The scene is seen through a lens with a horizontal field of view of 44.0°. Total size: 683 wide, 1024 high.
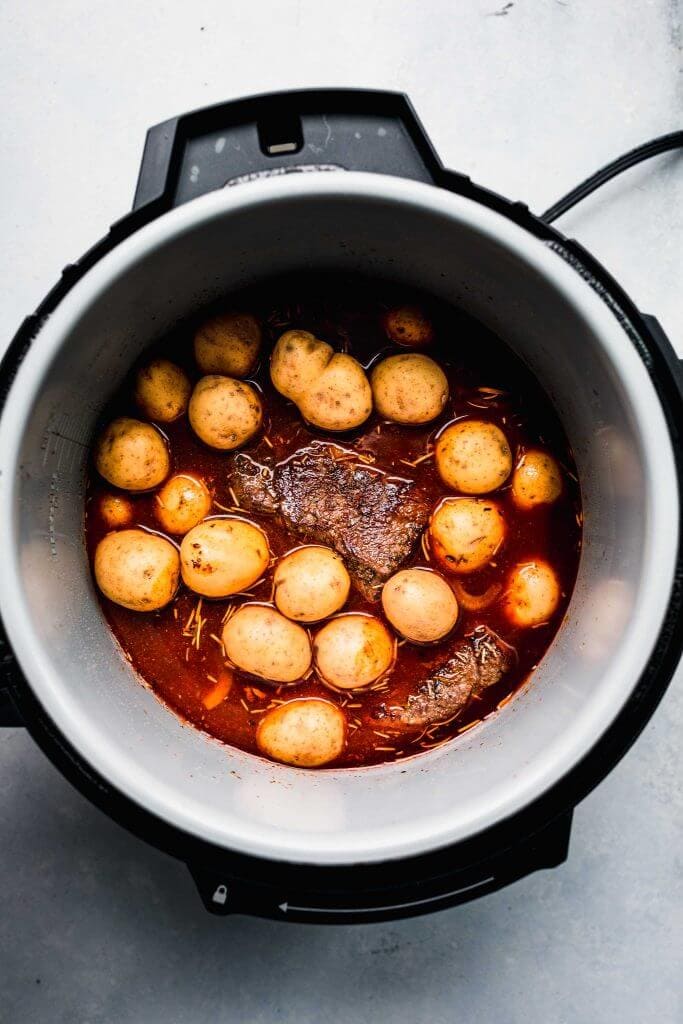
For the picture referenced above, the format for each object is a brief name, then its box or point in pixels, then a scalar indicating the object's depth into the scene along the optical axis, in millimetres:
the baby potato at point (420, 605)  880
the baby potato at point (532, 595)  899
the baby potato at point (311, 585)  880
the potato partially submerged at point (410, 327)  896
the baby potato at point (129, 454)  878
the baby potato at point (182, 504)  905
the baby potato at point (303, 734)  882
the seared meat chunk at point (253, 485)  919
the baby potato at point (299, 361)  870
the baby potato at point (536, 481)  898
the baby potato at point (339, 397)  868
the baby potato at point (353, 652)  882
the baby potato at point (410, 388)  873
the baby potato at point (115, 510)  911
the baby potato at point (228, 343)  886
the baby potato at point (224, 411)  874
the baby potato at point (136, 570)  875
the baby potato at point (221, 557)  869
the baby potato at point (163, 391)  884
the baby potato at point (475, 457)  877
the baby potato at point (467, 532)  886
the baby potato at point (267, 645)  877
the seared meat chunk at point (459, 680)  916
